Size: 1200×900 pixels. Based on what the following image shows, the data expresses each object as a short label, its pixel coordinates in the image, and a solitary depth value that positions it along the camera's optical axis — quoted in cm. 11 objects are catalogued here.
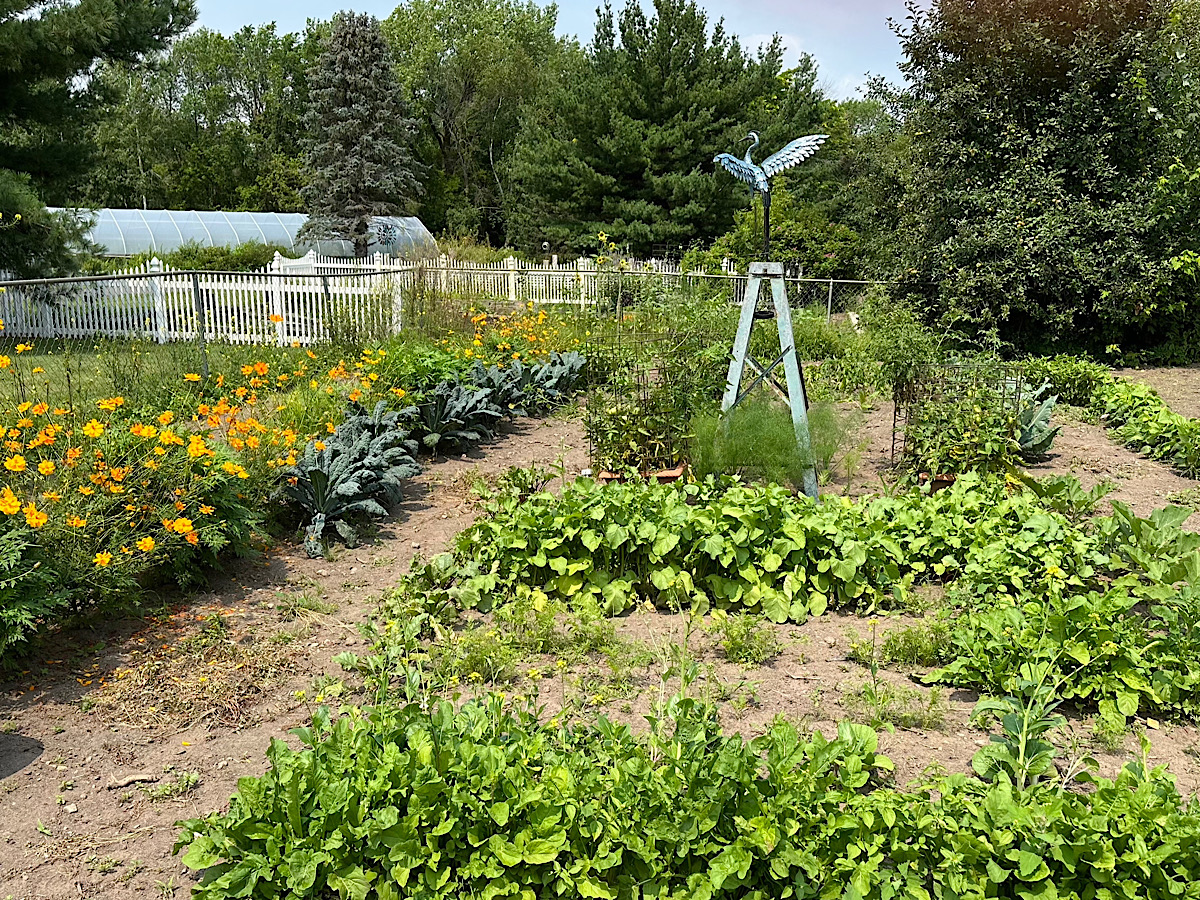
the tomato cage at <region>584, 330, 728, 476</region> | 636
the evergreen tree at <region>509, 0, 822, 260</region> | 2528
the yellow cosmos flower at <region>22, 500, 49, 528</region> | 356
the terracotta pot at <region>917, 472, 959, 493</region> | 604
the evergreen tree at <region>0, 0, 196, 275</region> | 1364
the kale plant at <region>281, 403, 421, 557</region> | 539
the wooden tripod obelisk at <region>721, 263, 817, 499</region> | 572
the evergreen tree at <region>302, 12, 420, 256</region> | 3109
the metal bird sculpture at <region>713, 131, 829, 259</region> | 578
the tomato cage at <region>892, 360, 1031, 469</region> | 612
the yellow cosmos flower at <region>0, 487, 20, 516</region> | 349
